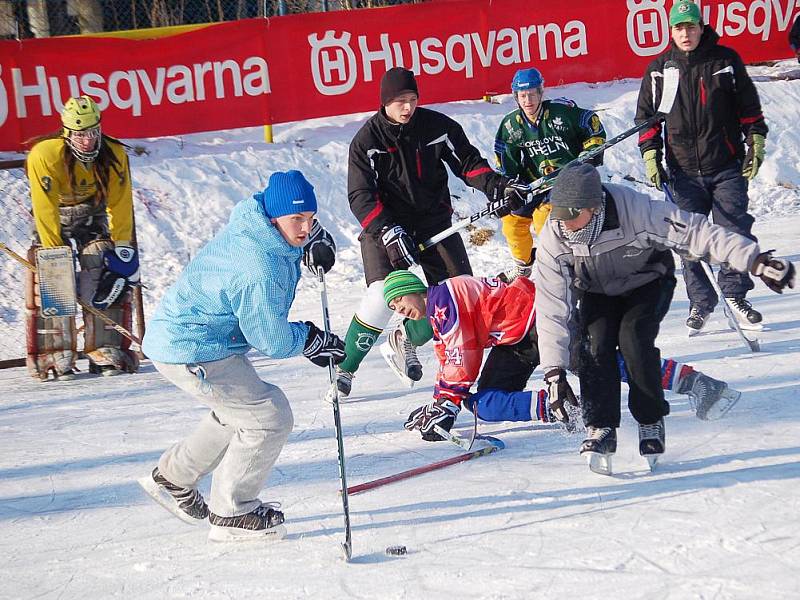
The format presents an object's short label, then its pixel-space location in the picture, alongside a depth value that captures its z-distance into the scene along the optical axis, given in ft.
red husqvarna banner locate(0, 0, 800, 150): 59.93
